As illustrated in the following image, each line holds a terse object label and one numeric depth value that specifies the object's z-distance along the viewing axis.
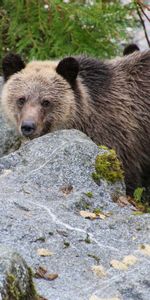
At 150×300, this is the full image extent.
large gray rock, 11.09
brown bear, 18.14
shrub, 25.52
